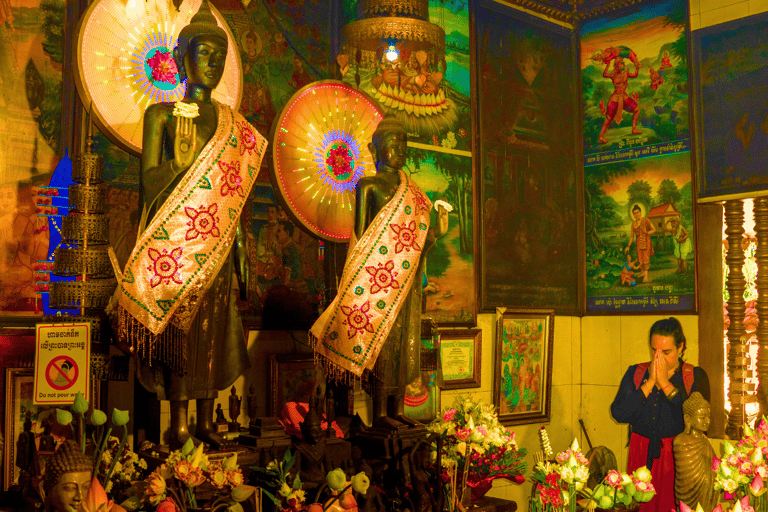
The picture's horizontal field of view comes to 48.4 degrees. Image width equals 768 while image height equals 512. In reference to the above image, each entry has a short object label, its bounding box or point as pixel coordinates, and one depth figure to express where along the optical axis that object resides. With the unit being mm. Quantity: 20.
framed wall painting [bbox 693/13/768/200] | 7160
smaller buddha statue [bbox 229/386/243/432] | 4828
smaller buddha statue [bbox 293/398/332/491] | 4219
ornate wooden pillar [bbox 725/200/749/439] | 7039
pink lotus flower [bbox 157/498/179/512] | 3154
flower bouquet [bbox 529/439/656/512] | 4410
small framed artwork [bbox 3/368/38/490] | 4465
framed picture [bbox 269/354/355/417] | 5508
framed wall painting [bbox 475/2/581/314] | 7465
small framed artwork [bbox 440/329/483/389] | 6852
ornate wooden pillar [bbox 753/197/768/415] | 6938
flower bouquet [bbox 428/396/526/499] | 5051
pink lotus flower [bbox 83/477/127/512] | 2801
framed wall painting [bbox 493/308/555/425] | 7309
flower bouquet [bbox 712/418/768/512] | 5039
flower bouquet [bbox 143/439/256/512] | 3197
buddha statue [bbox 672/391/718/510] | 5508
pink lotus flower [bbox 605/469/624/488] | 4352
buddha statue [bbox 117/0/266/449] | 3967
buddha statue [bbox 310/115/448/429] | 4836
